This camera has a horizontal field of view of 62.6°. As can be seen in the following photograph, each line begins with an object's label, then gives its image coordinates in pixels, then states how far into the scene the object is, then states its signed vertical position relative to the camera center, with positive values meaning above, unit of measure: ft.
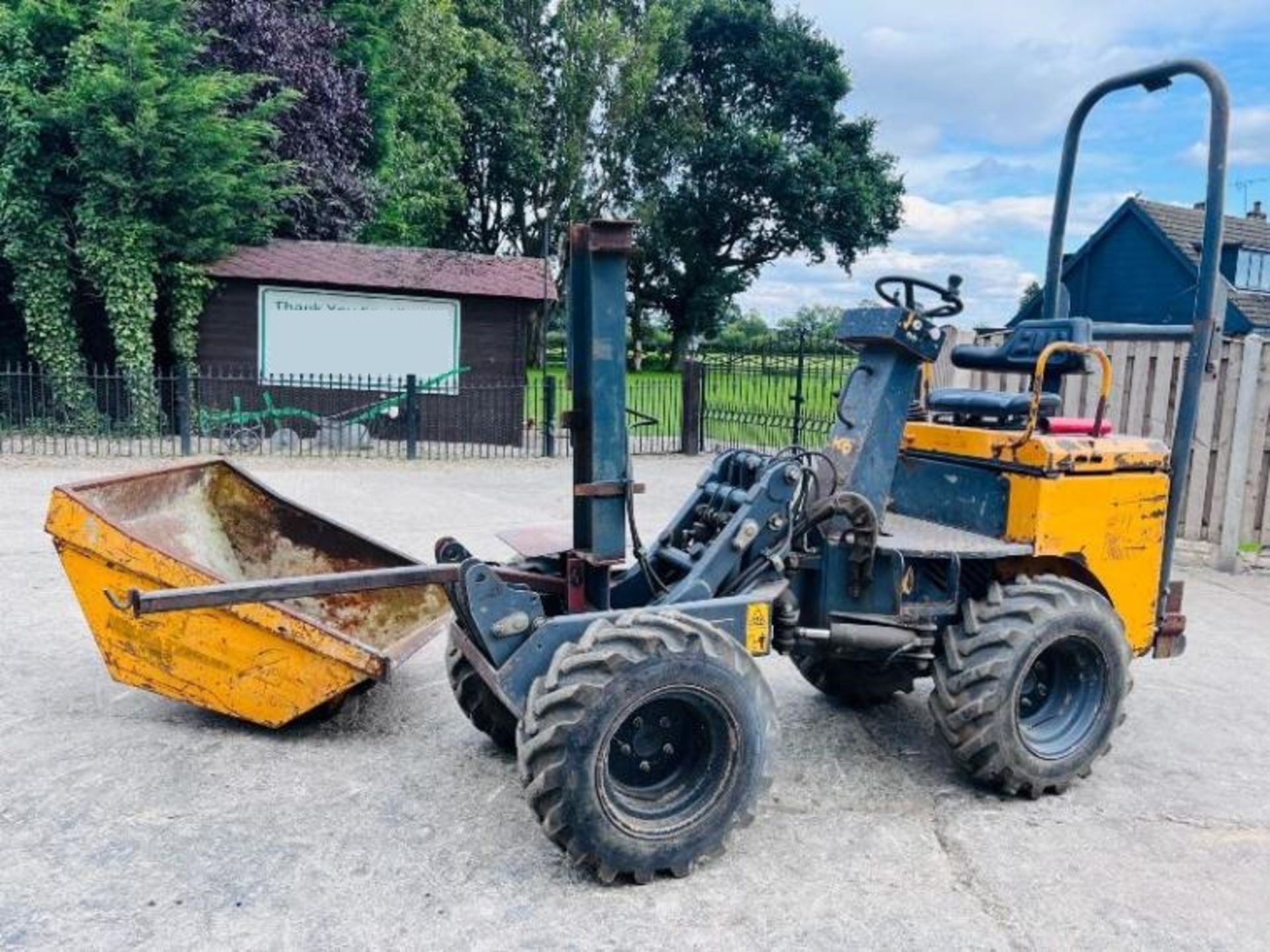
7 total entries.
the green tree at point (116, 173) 47.03 +7.01
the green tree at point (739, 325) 97.11 +2.02
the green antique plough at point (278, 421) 49.98 -4.48
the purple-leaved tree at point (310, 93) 58.18 +14.18
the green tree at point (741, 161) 109.70 +19.29
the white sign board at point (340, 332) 52.47 -0.01
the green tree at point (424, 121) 78.43 +17.40
